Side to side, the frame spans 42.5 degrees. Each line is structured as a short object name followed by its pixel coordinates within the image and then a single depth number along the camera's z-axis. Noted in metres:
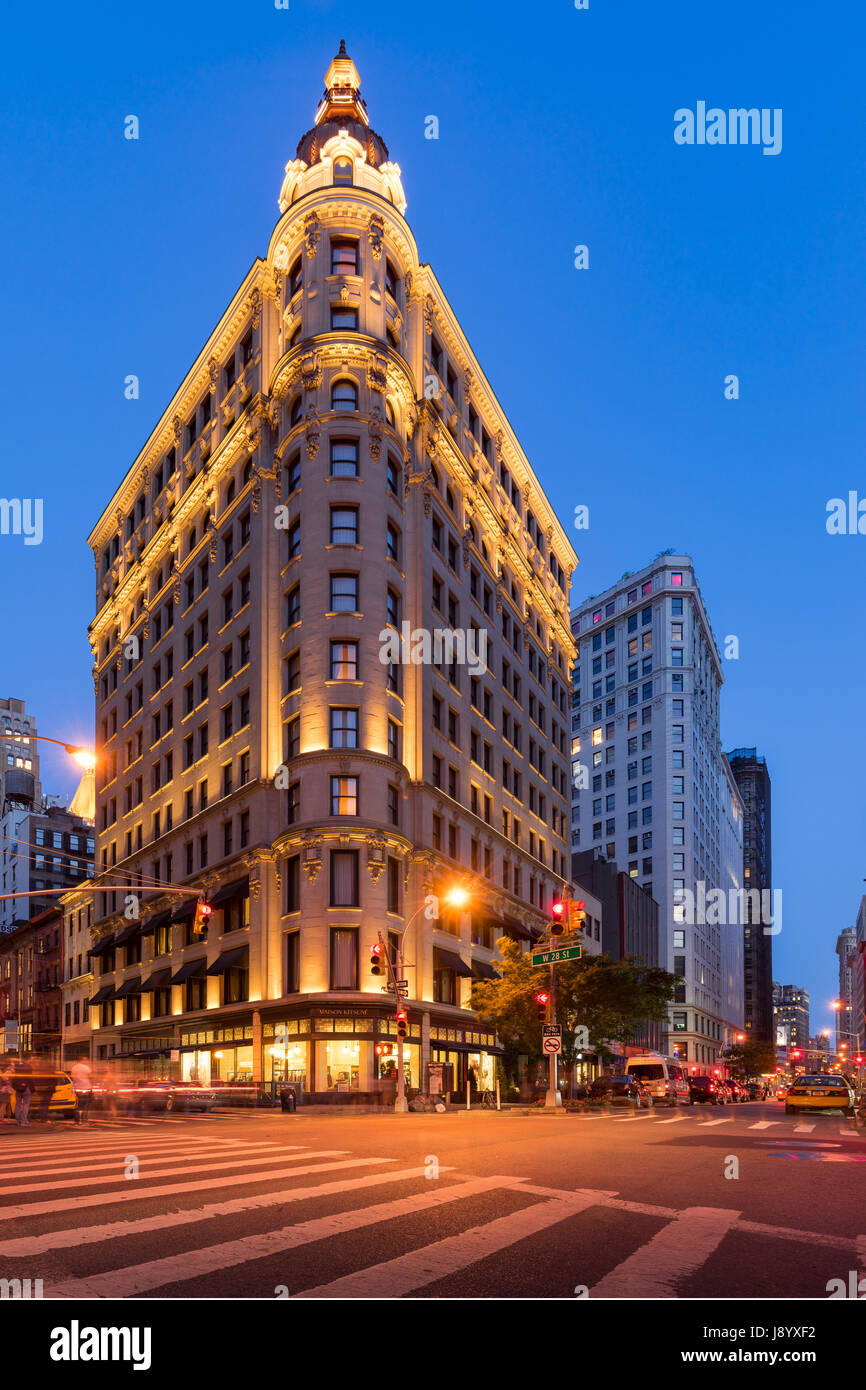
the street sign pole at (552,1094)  39.38
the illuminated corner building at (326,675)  48.88
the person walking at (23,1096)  29.12
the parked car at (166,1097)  41.84
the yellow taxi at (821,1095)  39.56
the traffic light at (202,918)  33.81
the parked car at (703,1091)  63.25
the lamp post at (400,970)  38.88
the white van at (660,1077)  61.75
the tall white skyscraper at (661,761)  129.75
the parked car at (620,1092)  51.50
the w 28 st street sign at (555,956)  32.09
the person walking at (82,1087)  32.44
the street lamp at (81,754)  26.33
